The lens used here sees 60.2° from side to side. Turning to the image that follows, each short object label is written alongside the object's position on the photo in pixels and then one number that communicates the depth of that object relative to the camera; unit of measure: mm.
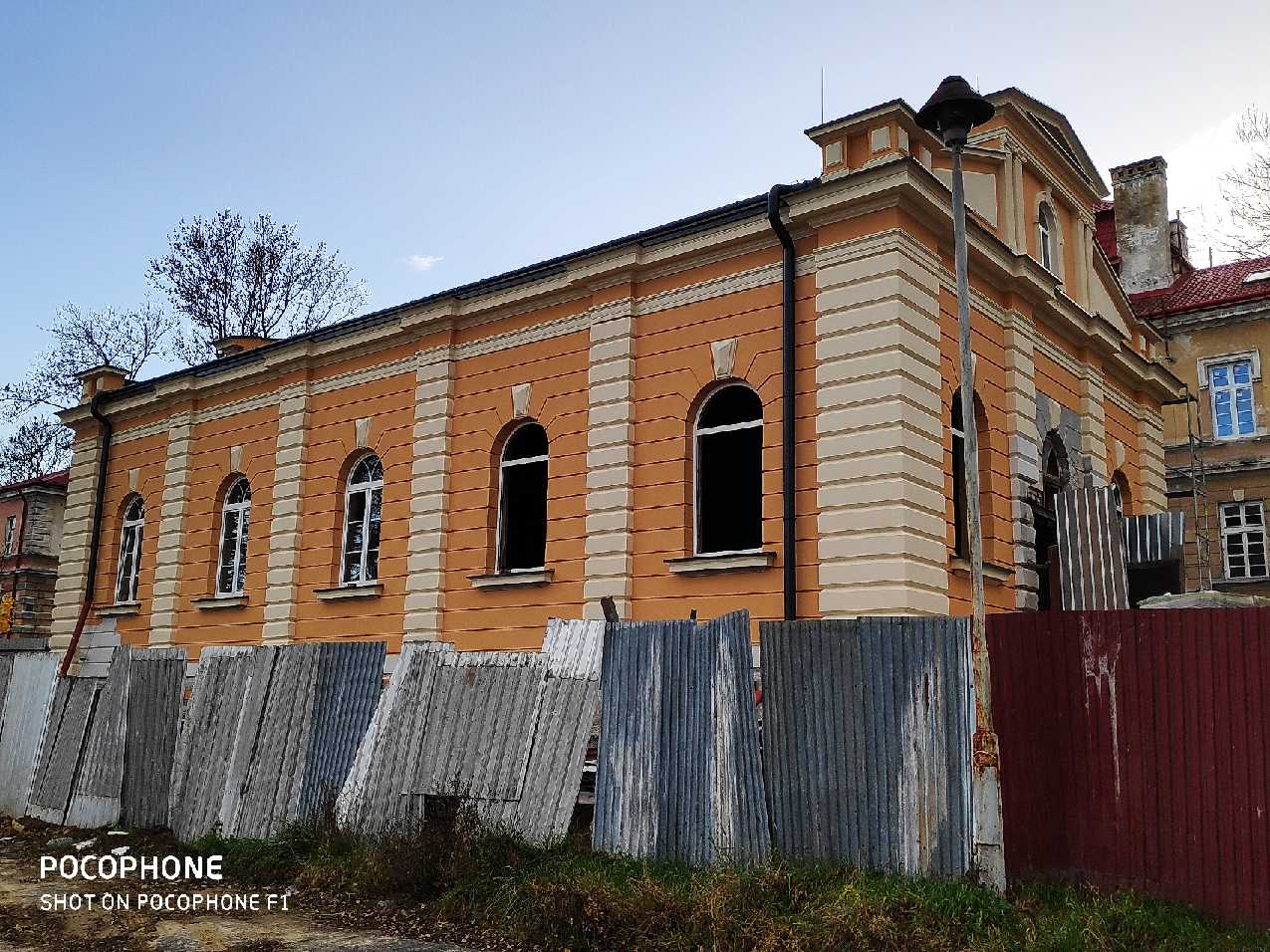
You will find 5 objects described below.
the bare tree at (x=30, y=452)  40719
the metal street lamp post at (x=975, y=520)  7012
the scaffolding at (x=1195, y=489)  24094
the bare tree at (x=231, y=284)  30562
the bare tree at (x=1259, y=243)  20531
